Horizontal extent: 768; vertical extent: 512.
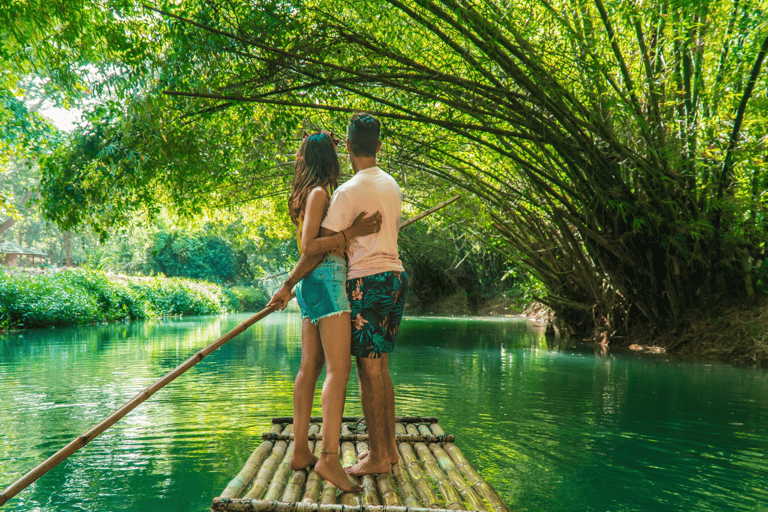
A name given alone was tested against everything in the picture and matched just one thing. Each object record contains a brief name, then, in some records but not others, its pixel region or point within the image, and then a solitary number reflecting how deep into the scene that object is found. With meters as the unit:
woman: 2.55
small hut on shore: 32.28
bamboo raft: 2.14
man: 2.63
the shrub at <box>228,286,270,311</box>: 32.17
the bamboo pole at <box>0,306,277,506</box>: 2.06
